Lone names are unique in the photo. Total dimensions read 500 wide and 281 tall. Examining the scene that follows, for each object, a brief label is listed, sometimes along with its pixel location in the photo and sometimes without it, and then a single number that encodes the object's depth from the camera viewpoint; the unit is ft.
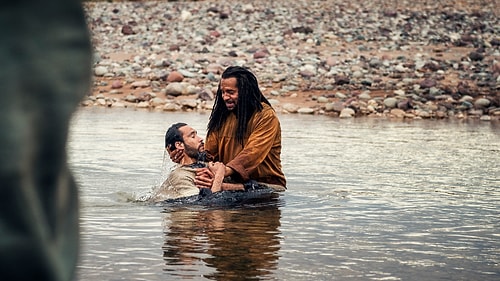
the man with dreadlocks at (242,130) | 26.63
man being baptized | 26.13
